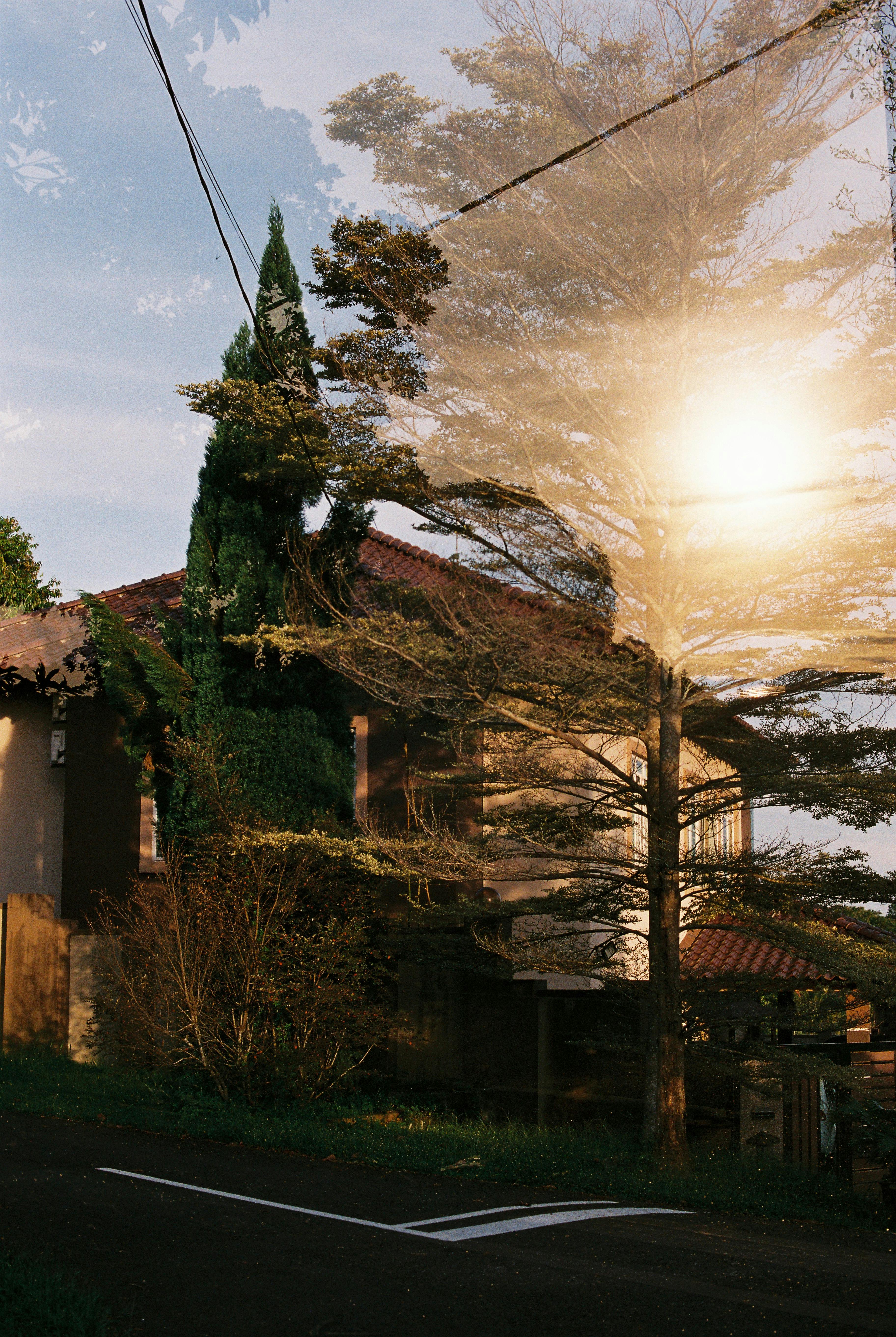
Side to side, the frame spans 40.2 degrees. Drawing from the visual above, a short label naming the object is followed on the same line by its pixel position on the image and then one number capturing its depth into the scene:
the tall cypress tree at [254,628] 14.30
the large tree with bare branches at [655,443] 11.35
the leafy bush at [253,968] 12.09
